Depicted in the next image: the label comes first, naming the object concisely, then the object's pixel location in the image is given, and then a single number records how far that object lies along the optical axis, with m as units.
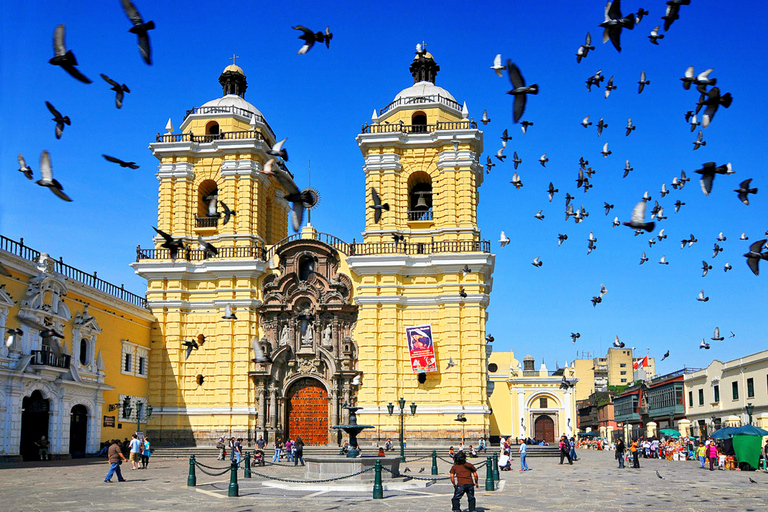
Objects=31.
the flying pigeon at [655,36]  16.53
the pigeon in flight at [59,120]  15.19
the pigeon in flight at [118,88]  14.83
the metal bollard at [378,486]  19.52
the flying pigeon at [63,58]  12.30
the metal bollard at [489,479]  21.53
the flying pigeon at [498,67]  16.09
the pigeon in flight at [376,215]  39.45
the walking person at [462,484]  16.09
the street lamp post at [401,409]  32.11
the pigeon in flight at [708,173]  16.57
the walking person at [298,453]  31.72
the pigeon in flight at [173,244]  21.28
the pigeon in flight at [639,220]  15.12
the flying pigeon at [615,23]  14.33
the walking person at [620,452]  33.47
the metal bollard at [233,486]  19.83
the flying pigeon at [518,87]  14.27
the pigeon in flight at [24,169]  14.64
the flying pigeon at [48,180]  13.59
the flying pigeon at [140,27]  12.40
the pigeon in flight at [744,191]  16.97
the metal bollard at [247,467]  25.12
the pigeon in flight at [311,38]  16.13
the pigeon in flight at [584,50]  16.52
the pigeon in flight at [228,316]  32.49
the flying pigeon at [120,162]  14.99
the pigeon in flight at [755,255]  16.52
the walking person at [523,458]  30.36
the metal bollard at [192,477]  22.22
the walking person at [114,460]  23.25
